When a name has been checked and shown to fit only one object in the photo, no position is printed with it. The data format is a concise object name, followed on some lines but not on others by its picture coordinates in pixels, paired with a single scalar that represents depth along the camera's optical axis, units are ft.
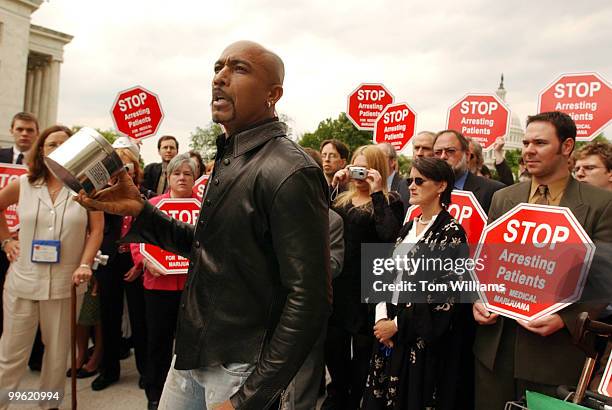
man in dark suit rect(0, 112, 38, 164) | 17.25
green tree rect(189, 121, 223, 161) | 117.60
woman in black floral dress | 9.96
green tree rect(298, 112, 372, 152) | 128.27
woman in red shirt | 13.14
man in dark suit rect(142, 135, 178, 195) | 24.32
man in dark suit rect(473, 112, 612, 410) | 8.30
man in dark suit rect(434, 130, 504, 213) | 14.23
